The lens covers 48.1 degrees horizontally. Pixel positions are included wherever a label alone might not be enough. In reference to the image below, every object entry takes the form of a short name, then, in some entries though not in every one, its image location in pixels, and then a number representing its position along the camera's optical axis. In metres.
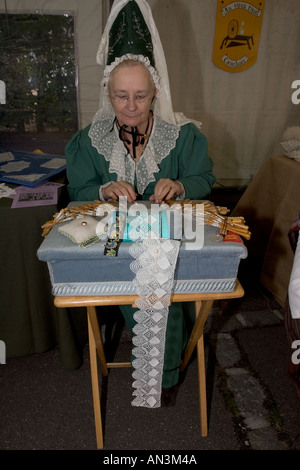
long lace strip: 0.90
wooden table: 0.95
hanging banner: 3.42
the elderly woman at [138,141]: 1.21
